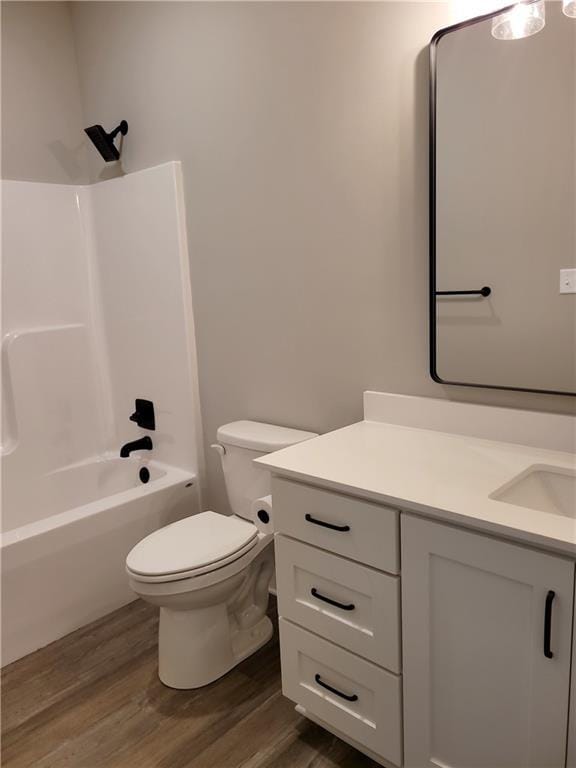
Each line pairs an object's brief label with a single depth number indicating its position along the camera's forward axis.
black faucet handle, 2.70
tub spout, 2.59
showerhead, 2.53
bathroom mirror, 1.37
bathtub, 2.04
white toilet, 1.75
